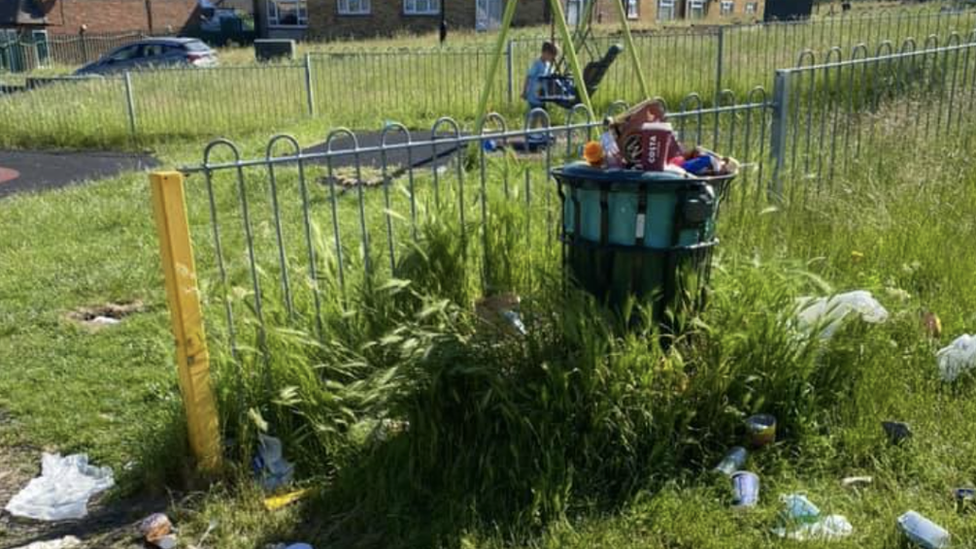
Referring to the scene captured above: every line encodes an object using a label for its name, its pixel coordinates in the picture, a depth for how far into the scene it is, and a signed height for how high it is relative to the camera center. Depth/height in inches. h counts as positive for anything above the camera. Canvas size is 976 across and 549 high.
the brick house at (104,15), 1551.4 +85.4
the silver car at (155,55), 831.1 +1.1
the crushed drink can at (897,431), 124.4 -58.0
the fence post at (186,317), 114.0 -36.4
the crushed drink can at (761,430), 122.7 -56.3
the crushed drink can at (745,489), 113.6 -60.7
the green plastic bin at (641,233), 117.9 -27.2
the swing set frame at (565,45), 212.2 +0.4
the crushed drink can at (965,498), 110.1 -60.5
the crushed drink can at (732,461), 119.0 -59.5
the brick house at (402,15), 1402.6 +59.2
